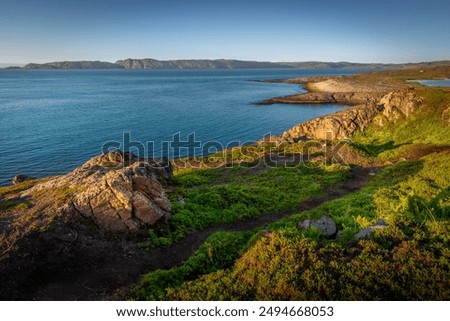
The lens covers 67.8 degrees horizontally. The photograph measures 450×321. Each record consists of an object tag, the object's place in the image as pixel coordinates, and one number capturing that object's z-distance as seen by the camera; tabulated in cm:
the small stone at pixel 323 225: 1611
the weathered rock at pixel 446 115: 4053
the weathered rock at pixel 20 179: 3849
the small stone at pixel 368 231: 1323
